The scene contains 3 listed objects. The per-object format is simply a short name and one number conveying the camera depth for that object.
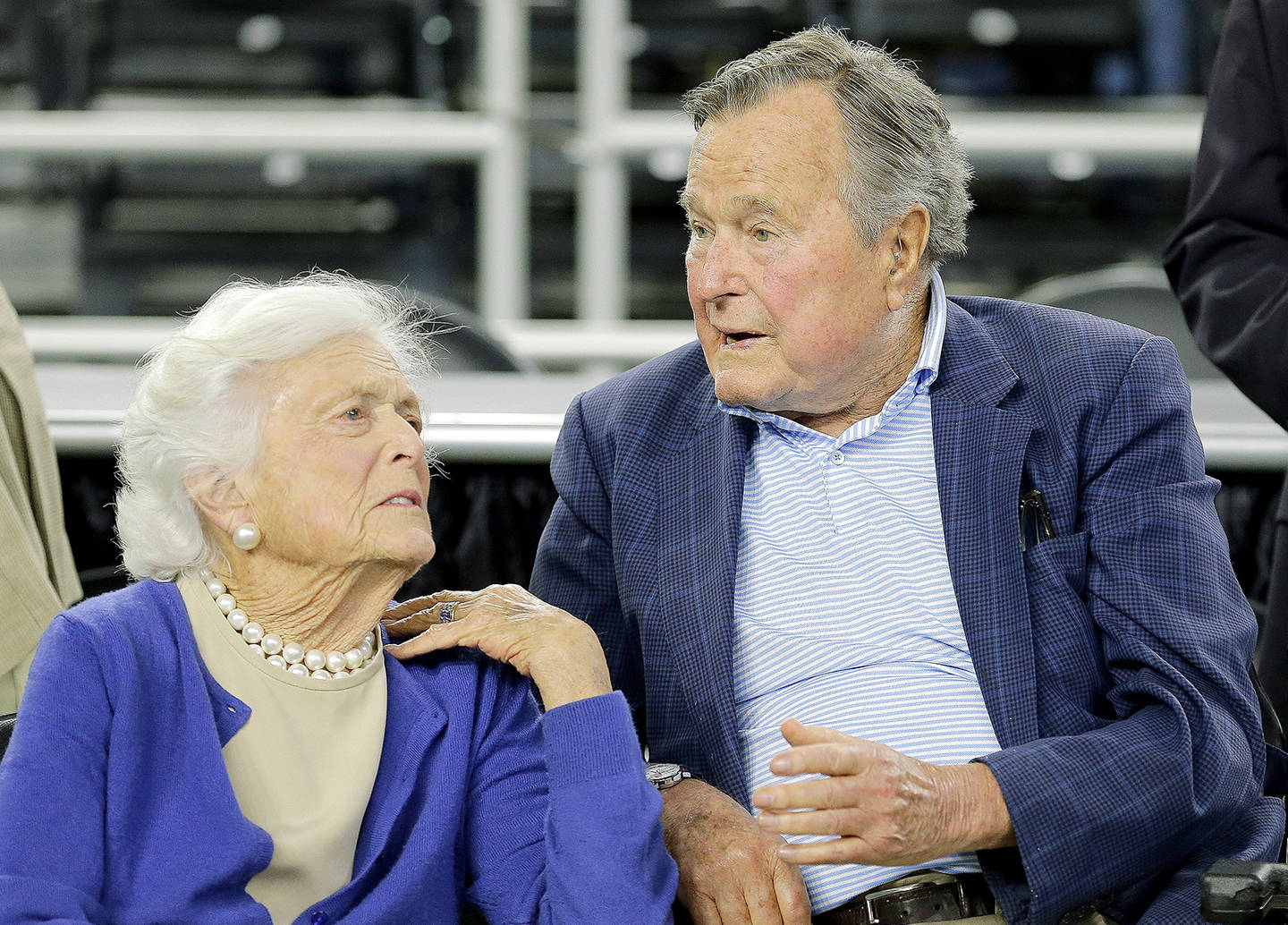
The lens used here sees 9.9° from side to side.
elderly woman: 5.13
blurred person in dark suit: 5.47
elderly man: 5.23
